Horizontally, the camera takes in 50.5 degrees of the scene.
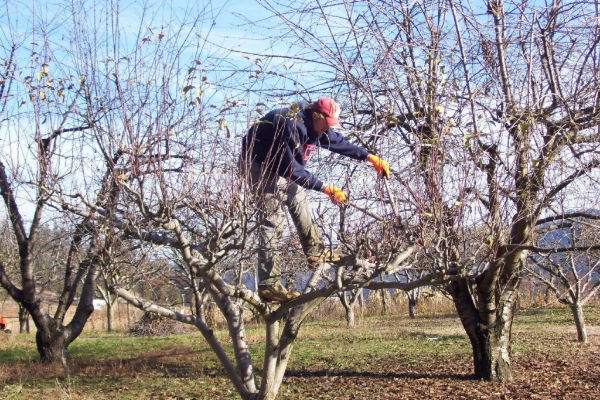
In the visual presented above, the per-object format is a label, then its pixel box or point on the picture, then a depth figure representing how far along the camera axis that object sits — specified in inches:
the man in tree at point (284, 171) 170.2
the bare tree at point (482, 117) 193.0
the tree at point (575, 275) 447.7
